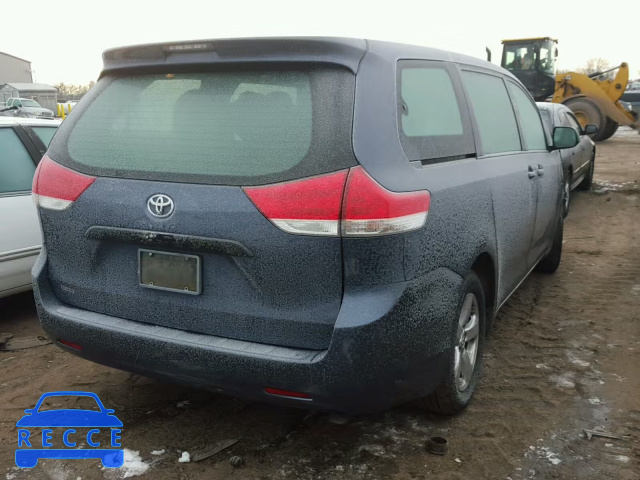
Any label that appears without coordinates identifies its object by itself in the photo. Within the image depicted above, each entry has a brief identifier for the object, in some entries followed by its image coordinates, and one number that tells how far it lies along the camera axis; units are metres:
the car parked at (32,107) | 29.10
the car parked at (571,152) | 8.40
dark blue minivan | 2.31
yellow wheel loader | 18.42
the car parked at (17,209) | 4.25
